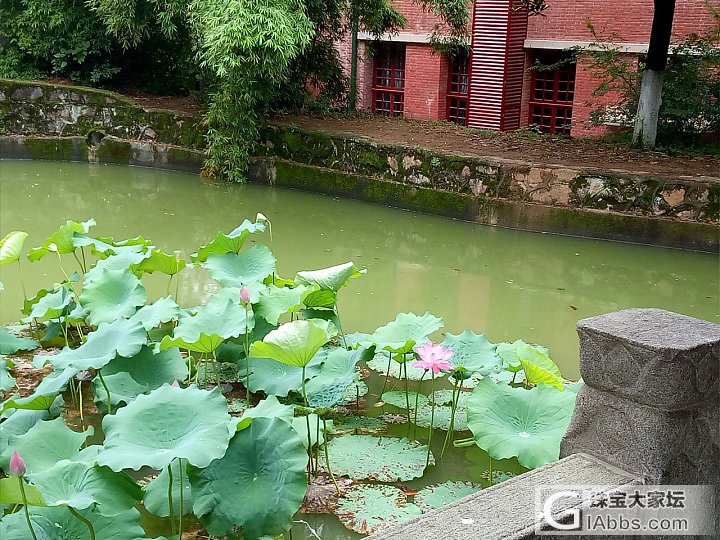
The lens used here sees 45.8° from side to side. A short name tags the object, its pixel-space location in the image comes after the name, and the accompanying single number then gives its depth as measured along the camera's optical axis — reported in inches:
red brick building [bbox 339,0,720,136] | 550.0
